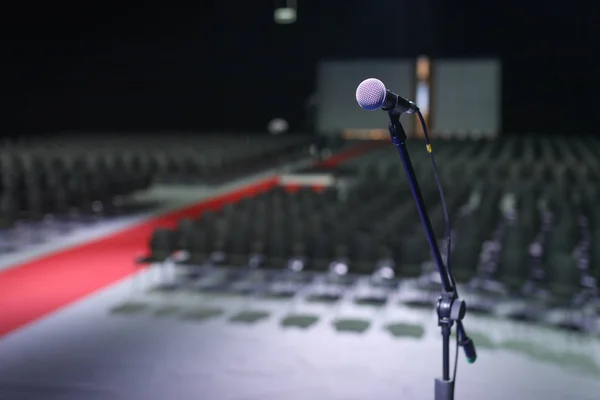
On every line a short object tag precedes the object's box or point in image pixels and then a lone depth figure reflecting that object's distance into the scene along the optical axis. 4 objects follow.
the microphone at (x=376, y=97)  2.16
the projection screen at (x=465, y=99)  26.73
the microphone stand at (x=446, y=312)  2.43
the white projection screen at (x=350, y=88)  27.14
